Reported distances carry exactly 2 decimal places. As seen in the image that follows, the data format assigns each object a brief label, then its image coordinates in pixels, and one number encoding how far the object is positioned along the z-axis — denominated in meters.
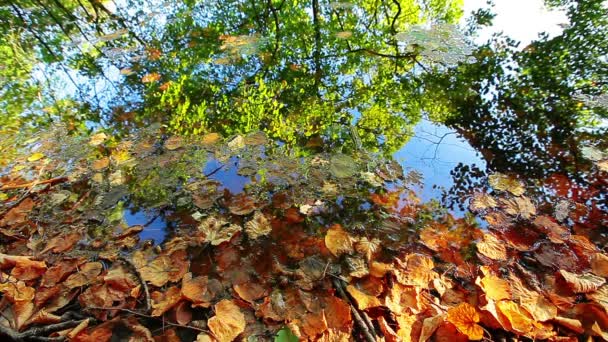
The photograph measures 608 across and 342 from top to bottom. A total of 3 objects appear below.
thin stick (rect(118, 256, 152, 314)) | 1.27
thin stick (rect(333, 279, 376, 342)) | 1.17
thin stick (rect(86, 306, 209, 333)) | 1.22
